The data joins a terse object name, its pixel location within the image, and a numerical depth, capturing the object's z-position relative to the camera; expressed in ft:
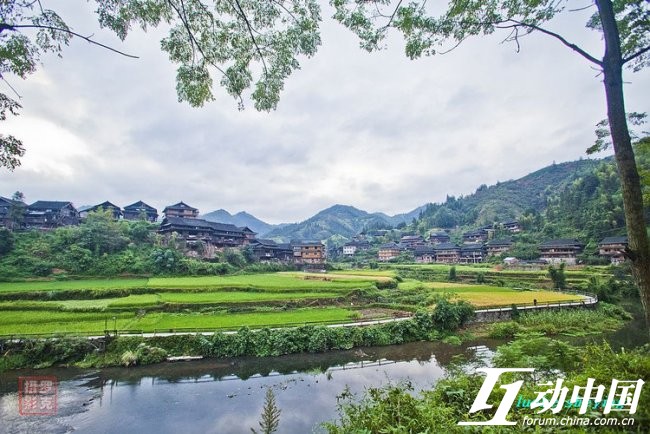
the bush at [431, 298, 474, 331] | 68.13
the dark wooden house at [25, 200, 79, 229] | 147.33
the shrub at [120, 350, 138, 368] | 48.75
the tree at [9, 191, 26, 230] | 138.41
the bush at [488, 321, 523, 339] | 65.98
